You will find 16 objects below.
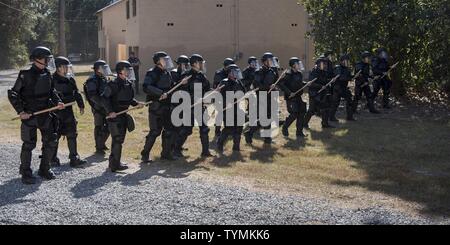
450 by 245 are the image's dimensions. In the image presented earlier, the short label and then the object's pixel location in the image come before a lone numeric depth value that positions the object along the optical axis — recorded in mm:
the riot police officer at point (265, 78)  12047
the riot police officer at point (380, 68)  16469
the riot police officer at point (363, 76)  15586
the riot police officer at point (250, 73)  12922
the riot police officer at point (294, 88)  12281
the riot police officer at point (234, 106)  10859
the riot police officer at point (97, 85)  9583
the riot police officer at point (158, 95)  9820
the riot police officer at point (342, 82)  14312
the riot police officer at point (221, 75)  11773
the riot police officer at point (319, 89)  13266
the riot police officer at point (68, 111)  9719
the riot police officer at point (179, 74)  10492
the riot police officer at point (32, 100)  8125
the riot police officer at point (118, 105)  9047
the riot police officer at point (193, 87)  10422
